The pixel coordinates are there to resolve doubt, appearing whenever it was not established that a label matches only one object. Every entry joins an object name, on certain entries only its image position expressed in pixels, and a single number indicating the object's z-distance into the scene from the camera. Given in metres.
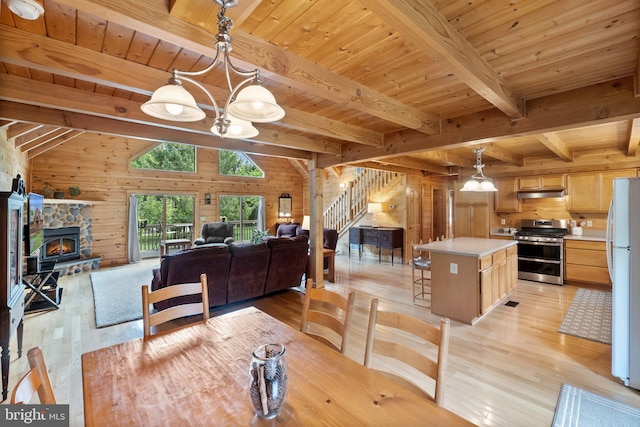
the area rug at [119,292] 3.93
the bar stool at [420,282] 4.41
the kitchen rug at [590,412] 2.00
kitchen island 3.67
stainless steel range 5.36
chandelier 1.33
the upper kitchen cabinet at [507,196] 6.24
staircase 8.16
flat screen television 4.10
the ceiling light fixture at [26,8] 1.19
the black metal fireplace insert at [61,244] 6.18
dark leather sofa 3.65
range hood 5.64
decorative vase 0.98
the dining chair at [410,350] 1.23
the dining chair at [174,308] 1.75
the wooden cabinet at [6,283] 2.22
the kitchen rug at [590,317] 3.32
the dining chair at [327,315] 1.60
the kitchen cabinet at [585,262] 5.01
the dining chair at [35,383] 0.89
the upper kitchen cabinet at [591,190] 5.20
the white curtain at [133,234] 7.60
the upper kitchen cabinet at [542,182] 5.71
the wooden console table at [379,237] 7.43
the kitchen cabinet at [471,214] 6.55
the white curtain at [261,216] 10.20
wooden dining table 1.01
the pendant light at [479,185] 4.17
